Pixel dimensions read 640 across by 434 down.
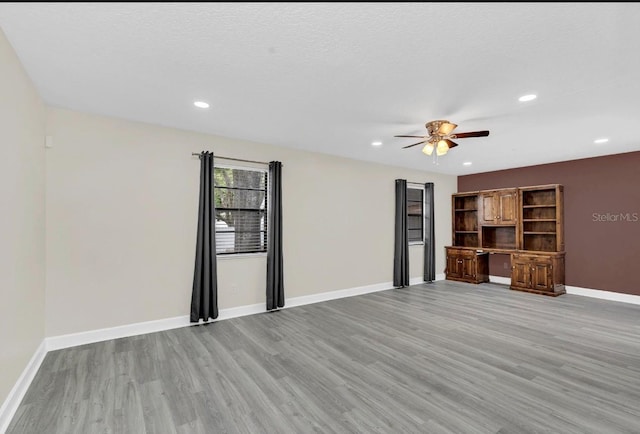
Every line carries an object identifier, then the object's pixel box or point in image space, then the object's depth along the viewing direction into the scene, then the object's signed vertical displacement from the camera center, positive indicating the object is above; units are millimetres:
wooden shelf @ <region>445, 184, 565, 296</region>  6203 -257
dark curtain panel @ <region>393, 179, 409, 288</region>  6707 -413
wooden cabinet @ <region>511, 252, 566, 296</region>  6016 -984
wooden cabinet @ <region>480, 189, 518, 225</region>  6915 +397
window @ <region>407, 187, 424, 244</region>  7430 +229
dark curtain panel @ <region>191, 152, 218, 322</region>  4219 -471
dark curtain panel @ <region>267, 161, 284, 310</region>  4902 -278
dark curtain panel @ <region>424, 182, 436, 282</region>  7395 -396
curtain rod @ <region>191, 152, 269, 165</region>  4370 +972
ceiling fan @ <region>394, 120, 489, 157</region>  3708 +1084
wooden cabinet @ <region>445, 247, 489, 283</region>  7213 -1010
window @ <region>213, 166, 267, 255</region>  4668 +206
